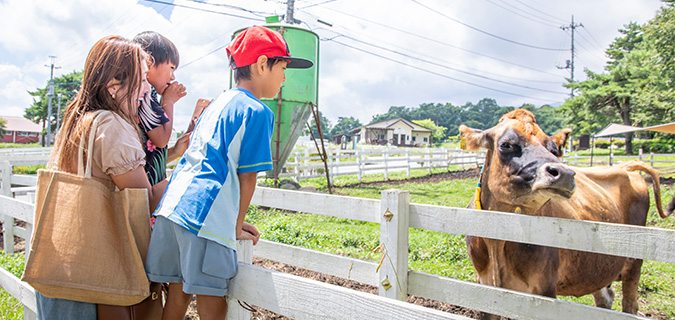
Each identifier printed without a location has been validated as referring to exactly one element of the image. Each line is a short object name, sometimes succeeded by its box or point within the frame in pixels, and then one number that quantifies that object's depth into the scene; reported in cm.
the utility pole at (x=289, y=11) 1573
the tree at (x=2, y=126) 5509
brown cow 254
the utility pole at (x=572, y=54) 5988
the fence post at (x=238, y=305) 165
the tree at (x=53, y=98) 5344
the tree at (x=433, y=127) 9741
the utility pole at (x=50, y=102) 4079
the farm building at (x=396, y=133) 7643
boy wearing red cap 143
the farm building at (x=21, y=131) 6358
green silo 1069
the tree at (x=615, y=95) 3002
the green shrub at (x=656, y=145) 3017
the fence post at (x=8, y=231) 546
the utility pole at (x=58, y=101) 4939
